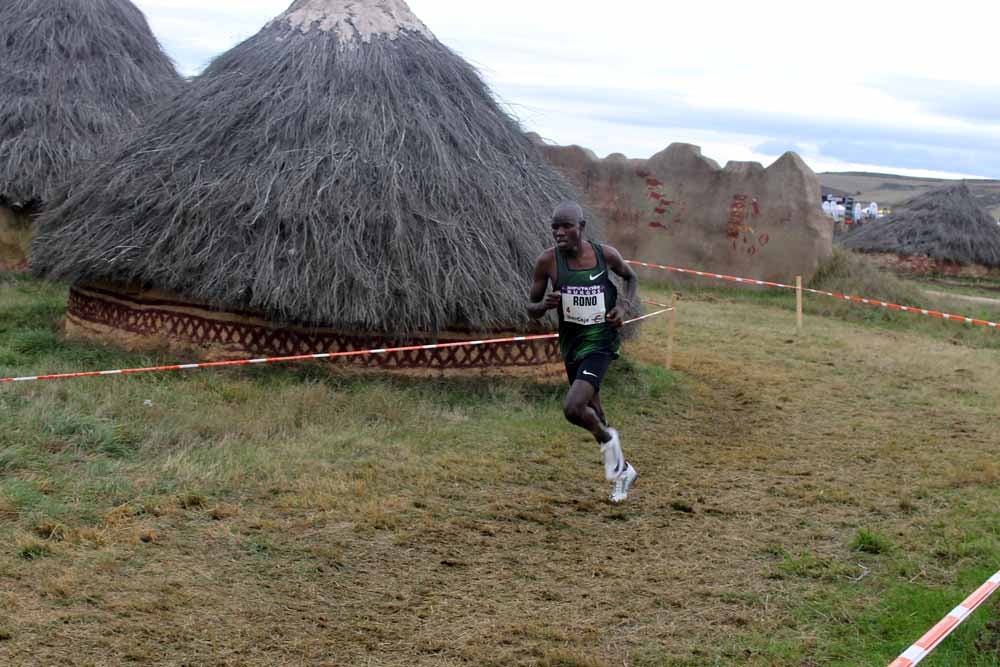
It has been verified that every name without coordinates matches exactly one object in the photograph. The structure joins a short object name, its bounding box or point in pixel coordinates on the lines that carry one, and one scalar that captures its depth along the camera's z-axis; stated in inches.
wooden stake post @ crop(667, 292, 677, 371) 381.4
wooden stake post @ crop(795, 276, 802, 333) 506.6
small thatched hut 917.2
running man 217.0
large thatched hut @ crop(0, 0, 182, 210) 503.2
